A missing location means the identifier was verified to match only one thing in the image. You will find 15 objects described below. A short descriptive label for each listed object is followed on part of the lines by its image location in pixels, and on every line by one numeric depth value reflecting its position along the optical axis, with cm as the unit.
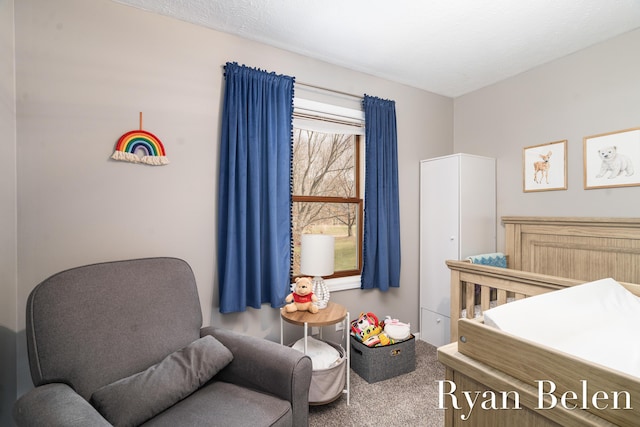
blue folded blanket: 255
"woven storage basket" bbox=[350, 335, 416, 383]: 224
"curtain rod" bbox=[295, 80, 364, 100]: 245
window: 259
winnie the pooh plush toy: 201
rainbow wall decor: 182
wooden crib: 66
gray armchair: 117
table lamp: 206
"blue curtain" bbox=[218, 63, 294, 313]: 209
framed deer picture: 247
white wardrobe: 272
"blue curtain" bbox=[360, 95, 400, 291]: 270
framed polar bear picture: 211
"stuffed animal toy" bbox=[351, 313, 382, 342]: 238
